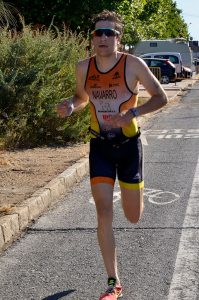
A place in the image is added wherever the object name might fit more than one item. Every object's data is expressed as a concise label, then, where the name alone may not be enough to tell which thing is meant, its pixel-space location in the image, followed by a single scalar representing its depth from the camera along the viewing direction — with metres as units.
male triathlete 4.86
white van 43.53
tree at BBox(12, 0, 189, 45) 22.95
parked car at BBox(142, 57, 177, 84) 39.84
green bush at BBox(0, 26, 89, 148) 12.07
